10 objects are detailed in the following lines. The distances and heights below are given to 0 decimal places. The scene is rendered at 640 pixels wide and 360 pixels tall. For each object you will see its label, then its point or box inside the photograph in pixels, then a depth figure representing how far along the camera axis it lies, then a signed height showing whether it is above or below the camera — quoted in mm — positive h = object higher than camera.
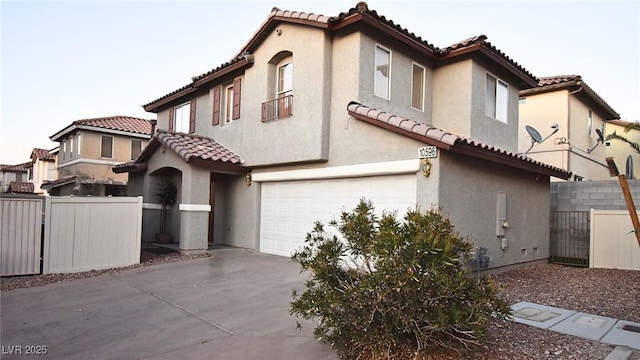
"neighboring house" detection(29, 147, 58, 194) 34950 +1662
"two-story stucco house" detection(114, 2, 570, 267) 9422 +1429
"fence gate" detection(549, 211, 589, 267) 12789 -1300
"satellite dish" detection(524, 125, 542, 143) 14727 +2390
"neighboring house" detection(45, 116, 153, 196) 24969 +2125
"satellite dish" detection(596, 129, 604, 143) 19684 +3262
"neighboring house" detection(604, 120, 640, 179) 23922 +2890
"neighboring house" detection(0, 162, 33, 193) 45188 +1079
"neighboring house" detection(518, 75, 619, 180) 16562 +3480
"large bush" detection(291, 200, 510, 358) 4098 -1078
